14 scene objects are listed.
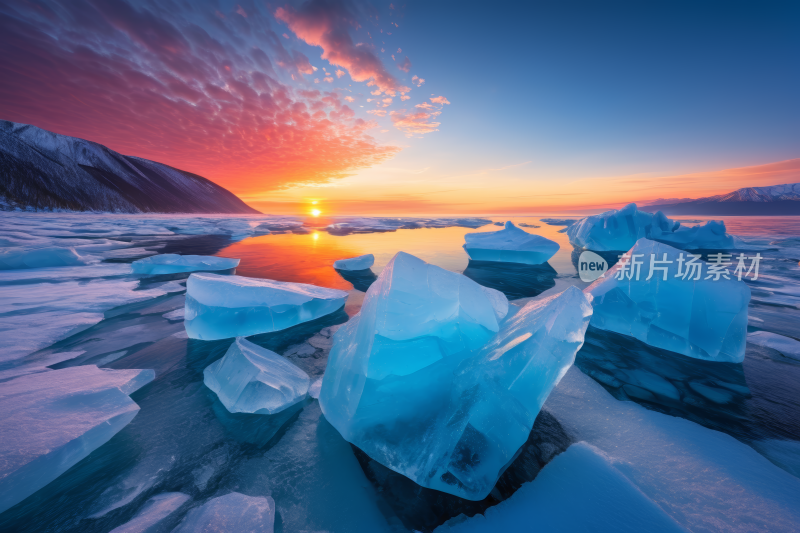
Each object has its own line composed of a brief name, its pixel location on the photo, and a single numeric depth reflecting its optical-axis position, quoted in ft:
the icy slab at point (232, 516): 4.32
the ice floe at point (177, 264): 21.79
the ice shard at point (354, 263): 24.57
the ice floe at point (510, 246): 28.35
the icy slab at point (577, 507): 4.40
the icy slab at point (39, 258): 21.38
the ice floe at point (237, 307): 11.32
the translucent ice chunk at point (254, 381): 7.06
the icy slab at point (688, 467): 4.61
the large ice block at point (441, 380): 5.07
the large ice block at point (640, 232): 38.32
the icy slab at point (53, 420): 4.82
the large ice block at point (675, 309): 10.03
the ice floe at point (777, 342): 10.38
